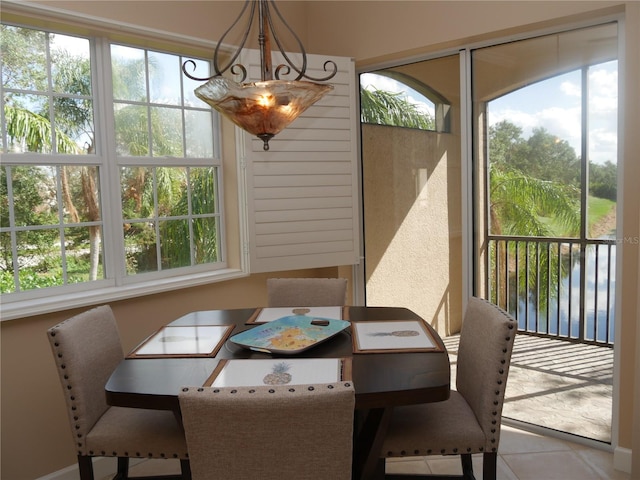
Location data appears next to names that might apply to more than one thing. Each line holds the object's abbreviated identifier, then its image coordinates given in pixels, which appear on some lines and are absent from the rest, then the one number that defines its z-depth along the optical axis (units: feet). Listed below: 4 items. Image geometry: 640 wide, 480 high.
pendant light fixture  6.15
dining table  5.44
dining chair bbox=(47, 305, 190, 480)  6.62
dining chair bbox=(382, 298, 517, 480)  6.48
